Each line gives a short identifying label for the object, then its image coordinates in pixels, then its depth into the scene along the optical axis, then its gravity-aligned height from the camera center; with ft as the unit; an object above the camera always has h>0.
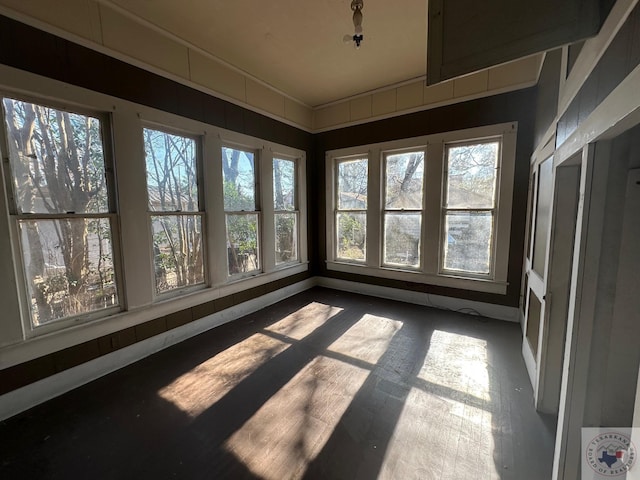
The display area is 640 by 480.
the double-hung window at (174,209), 8.84 +0.18
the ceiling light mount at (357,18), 6.64 +4.93
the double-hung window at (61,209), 6.35 +0.16
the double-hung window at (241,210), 11.28 +0.16
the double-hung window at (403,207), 12.77 +0.27
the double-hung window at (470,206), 11.12 +0.25
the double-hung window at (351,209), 14.46 +0.23
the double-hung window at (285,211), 13.92 +0.12
